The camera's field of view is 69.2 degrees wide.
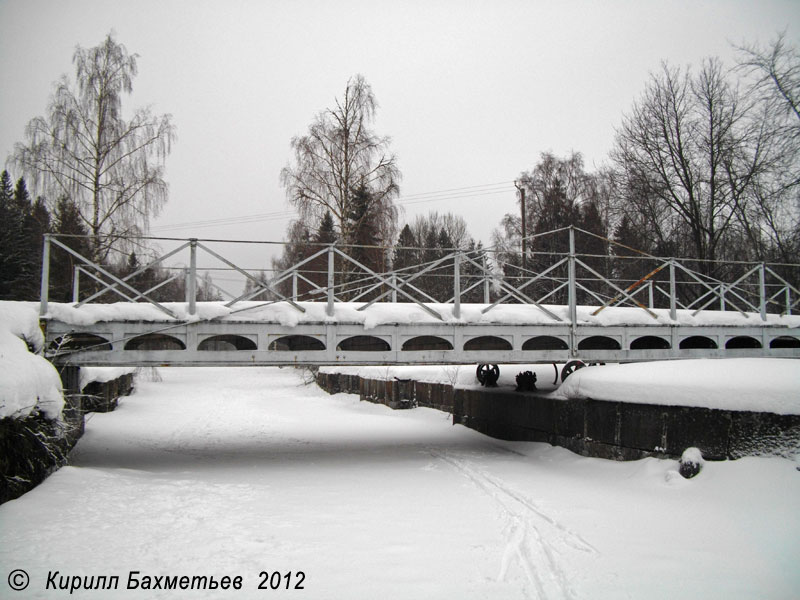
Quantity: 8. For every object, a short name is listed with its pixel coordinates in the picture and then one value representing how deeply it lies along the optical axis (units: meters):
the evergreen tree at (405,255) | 44.86
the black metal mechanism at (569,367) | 13.75
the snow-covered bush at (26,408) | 6.76
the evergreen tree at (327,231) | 25.78
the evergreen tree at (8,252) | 26.62
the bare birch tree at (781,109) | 13.62
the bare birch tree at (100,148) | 20.47
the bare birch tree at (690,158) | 20.19
